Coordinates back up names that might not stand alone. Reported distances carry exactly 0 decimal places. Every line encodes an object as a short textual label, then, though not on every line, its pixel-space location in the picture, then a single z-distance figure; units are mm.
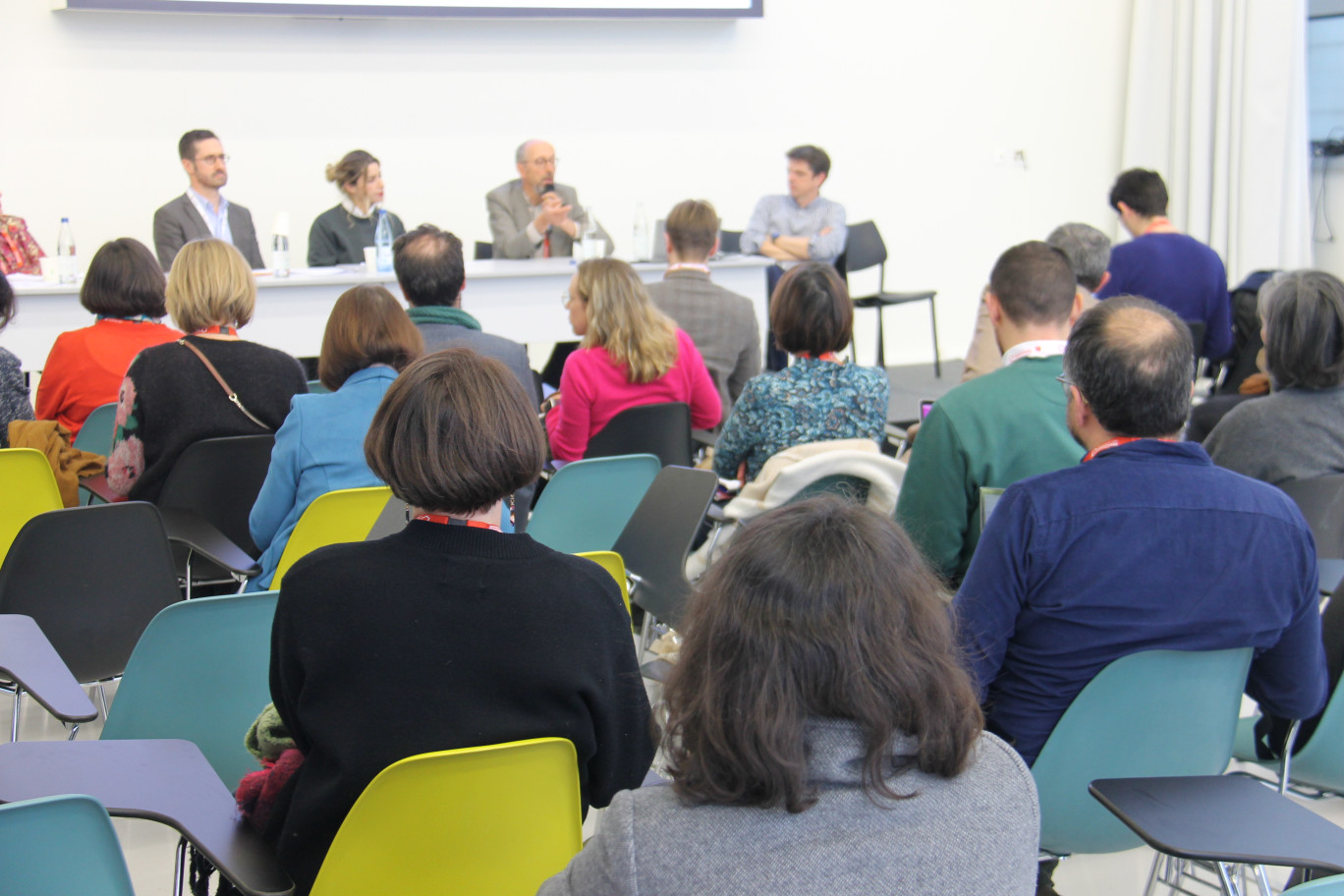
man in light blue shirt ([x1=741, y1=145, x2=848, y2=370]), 5840
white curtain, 6676
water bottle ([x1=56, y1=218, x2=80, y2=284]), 4266
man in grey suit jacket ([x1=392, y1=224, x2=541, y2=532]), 2949
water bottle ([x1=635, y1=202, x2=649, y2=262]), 5273
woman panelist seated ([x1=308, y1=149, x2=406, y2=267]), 5309
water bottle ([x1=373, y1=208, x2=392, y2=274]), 4633
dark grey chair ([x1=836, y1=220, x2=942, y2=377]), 6297
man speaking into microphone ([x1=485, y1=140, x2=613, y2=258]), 5328
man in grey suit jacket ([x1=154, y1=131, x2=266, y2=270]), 4930
